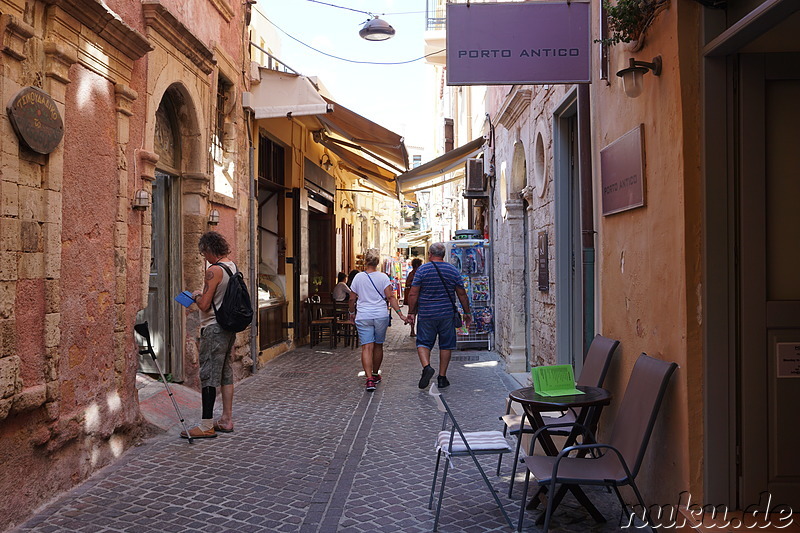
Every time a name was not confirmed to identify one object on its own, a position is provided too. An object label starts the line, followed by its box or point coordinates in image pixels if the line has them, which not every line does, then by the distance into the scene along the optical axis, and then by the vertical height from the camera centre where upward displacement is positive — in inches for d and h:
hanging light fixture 488.4 +158.6
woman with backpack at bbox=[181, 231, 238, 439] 249.3 -22.1
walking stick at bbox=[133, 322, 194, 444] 245.6 -19.1
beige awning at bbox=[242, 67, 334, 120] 399.5 +95.3
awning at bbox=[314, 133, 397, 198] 610.2 +89.3
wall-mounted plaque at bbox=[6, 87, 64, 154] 167.6 +36.3
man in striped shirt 355.3 -15.3
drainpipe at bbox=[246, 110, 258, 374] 396.8 +14.8
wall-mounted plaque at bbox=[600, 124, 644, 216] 168.9 +23.7
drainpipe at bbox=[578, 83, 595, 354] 221.8 +25.5
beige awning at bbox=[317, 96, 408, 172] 462.9 +91.4
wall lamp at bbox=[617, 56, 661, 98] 159.8 +42.5
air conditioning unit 544.1 +66.2
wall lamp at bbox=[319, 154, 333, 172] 670.6 +100.9
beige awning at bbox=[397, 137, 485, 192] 563.3 +81.1
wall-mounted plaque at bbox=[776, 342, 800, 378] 142.5 -17.3
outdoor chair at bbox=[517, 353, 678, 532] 142.0 -36.0
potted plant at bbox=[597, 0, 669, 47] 158.6 +54.9
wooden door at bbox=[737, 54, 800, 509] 141.6 -1.6
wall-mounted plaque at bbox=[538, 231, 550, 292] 320.8 +1.9
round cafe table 158.9 -30.0
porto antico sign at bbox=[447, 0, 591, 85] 202.4 +62.1
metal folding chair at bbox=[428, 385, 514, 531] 162.7 -38.7
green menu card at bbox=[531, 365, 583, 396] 168.9 -25.0
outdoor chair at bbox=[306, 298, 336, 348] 536.7 -36.1
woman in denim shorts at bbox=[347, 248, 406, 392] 353.7 -19.2
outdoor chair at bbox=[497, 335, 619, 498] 185.0 -26.7
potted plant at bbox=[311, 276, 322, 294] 665.6 -8.1
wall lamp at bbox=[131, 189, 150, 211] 243.9 +24.0
